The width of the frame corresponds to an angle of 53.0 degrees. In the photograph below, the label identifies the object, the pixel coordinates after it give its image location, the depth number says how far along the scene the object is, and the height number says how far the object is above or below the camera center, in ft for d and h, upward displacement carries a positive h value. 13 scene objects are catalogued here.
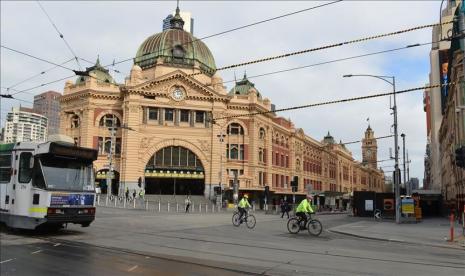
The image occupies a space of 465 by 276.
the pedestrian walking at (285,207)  128.18 -4.43
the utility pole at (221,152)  187.23 +17.91
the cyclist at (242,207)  82.33 -2.96
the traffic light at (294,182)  116.05 +2.12
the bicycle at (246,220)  81.46 -5.33
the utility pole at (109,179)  160.15 +2.99
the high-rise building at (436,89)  275.86 +63.43
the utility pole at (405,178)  164.08 +6.74
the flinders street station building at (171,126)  214.48 +30.14
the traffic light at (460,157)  58.65 +4.65
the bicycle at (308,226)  65.62 -4.93
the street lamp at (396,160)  103.96 +7.93
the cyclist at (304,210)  65.62 -2.72
